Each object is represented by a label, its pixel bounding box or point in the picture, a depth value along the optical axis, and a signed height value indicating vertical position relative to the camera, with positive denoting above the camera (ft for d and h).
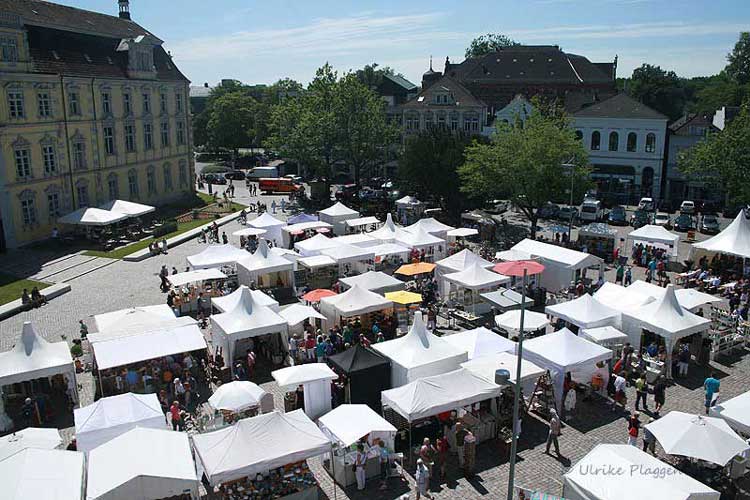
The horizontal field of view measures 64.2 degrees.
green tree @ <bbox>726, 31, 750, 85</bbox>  271.90 +31.54
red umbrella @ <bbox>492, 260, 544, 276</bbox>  79.87 -18.60
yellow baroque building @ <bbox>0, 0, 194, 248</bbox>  112.37 +2.56
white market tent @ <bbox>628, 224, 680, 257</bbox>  101.76 -18.09
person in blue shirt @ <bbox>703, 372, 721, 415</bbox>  54.54 -23.28
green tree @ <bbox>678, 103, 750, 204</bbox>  127.65 -6.47
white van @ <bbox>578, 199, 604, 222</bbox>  143.13 -19.45
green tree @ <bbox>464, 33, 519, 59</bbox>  339.98 +47.20
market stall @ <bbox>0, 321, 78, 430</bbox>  54.29 -22.84
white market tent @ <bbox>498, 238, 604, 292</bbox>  87.56 -19.21
